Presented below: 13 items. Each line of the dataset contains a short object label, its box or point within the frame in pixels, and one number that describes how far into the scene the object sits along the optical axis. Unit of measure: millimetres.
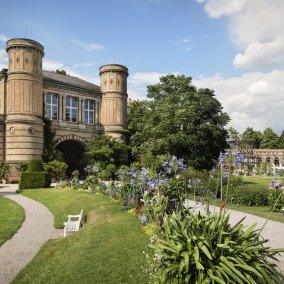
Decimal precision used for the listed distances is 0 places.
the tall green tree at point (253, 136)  102500
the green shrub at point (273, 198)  15508
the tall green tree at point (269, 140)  101688
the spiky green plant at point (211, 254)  4477
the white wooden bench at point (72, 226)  10625
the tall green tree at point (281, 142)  99688
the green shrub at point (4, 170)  29000
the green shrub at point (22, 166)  28953
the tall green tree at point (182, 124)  30141
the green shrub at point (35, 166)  25469
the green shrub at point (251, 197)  18453
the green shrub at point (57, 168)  29422
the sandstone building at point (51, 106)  30125
